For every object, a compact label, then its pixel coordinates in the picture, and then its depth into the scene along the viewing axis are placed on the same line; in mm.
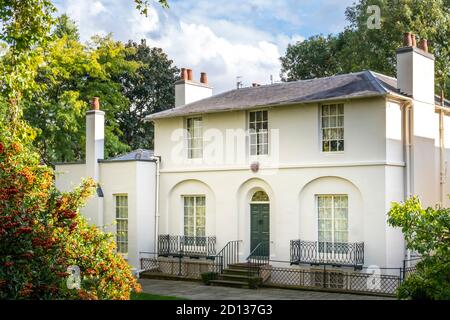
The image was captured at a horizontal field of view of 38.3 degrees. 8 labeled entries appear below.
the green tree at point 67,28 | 40562
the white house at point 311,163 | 23641
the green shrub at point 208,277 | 25406
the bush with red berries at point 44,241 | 11461
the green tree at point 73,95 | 35594
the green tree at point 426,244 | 12250
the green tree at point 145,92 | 47125
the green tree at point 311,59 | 46219
